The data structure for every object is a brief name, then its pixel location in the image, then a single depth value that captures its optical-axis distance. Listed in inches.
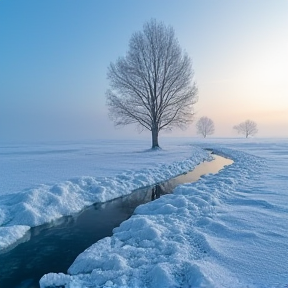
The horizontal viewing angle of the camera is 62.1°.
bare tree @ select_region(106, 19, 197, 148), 941.8
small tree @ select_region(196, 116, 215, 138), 3211.1
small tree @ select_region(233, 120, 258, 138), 3176.7
